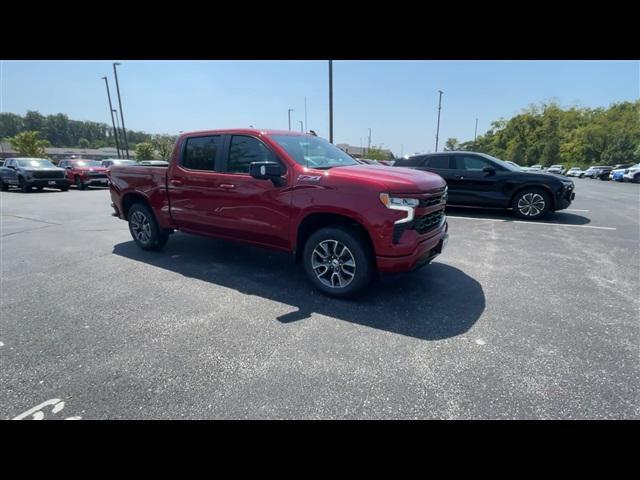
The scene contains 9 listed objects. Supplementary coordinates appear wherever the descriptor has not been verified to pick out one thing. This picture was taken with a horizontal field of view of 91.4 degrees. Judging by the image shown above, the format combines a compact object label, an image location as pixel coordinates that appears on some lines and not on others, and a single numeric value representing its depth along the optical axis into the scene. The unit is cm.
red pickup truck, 328
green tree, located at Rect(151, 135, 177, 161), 6164
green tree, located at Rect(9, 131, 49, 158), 4400
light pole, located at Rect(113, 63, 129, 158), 2759
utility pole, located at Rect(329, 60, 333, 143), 1430
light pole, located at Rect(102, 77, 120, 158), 2942
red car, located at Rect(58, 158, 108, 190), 1769
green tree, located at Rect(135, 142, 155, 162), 5150
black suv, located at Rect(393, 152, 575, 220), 777
